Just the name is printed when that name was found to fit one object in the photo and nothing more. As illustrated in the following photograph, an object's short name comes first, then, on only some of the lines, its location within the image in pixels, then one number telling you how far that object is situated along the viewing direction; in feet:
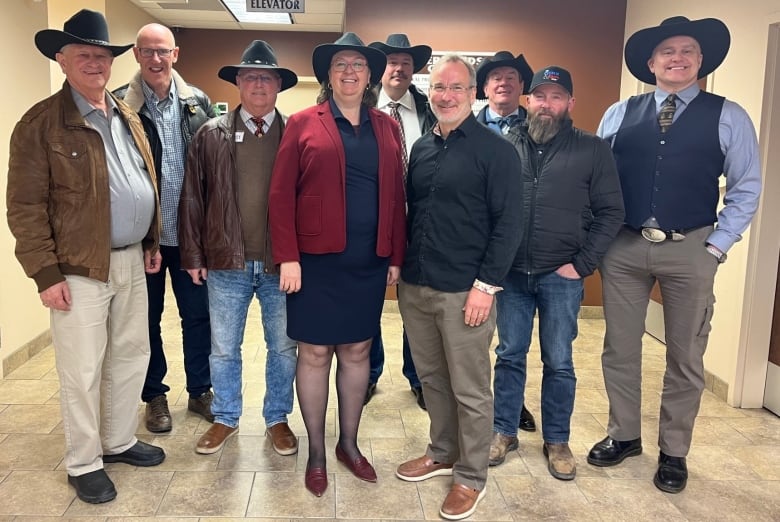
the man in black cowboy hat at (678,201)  8.36
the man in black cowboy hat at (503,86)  9.91
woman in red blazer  7.64
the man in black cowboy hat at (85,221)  7.51
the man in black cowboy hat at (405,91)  10.35
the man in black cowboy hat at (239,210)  8.85
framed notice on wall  17.15
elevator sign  17.21
